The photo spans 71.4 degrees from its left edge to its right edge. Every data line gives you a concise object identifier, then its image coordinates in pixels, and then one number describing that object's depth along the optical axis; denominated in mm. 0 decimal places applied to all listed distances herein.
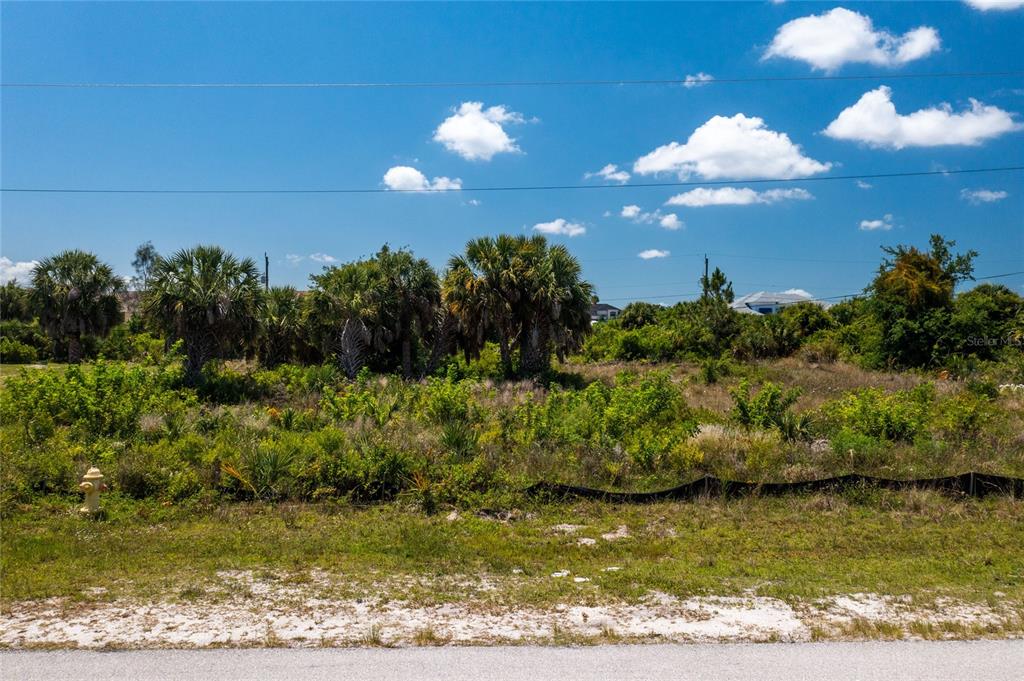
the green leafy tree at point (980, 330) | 30594
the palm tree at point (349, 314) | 24625
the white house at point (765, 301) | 90562
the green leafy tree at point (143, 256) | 91500
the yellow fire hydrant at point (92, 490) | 8969
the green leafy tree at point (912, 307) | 31344
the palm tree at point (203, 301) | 21047
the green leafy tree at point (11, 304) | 44875
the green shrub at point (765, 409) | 13320
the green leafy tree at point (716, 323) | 38719
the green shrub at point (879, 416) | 12633
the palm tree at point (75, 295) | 32094
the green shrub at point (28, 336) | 41438
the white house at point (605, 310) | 117006
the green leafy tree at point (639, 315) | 50156
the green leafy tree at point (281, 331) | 28234
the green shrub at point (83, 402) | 13070
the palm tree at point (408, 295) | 26250
